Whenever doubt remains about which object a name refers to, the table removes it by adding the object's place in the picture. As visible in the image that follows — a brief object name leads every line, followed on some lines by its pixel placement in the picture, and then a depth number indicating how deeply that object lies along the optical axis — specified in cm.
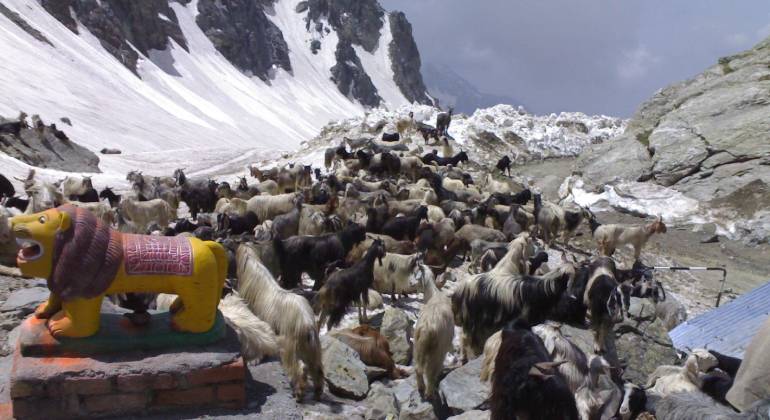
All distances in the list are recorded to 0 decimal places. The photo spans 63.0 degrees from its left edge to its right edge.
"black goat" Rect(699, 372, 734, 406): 575
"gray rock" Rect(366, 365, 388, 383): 640
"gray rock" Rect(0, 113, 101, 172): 1941
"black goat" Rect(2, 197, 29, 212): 1128
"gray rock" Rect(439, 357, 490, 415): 584
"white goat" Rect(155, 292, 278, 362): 529
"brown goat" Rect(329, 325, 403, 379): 665
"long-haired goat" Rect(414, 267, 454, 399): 625
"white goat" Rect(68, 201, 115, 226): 1098
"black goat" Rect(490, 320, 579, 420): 456
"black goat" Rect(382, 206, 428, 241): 1153
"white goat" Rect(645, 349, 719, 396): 600
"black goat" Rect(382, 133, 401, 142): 2330
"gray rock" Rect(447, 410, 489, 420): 538
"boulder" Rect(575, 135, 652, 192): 2228
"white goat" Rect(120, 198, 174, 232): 1209
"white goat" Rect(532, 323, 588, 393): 541
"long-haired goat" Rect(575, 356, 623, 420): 518
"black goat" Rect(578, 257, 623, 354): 720
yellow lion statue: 373
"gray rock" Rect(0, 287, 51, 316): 577
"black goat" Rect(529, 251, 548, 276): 966
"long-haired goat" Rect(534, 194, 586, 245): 1380
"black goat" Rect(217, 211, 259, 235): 1098
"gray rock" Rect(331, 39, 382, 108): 10088
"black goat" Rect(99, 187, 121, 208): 1378
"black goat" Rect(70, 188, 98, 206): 1363
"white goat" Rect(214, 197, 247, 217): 1266
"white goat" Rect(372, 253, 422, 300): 914
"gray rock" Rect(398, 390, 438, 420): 564
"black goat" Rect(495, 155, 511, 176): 2109
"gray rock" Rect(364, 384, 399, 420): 554
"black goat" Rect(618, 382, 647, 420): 566
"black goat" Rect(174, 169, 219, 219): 1420
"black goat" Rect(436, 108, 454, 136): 2366
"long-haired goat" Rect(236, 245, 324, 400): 570
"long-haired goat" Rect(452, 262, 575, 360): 731
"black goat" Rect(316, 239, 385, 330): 768
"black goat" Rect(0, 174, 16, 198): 1248
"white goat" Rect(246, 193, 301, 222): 1267
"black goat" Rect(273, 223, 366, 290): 895
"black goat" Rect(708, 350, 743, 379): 660
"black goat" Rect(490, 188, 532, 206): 1486
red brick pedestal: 376
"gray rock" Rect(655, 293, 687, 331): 923
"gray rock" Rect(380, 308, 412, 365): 727
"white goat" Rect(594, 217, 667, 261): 1330
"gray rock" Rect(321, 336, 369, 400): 595
